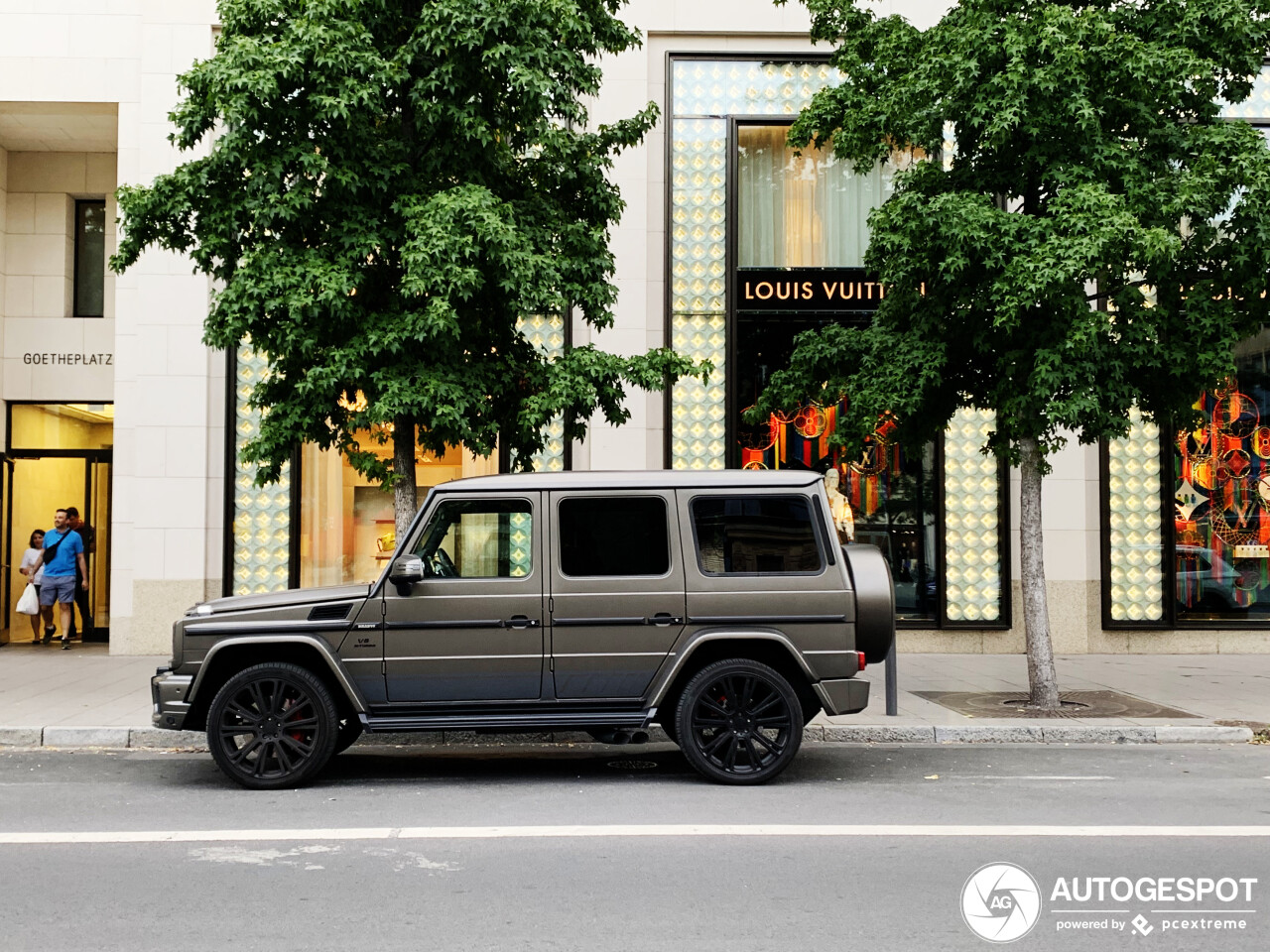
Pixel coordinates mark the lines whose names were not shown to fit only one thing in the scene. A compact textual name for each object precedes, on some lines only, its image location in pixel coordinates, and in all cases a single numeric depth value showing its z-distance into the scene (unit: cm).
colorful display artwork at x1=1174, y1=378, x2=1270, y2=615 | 1476
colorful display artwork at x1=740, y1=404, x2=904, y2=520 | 1468
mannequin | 1456
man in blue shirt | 1506
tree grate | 991
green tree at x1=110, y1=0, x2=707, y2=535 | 908
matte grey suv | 729
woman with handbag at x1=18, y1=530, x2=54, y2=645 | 1506
